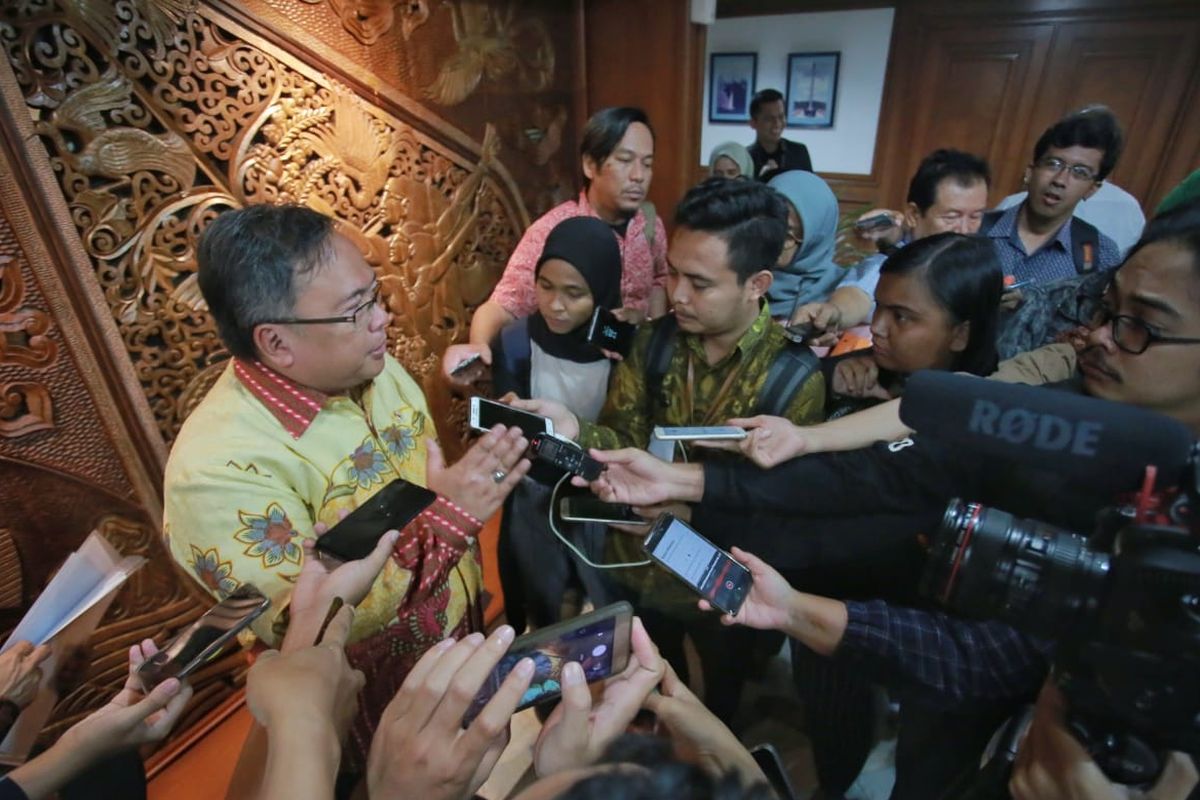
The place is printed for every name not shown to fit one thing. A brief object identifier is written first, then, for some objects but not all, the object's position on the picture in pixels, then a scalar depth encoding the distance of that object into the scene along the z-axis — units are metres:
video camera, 0.48
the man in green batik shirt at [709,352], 1.22
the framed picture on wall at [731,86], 4.05
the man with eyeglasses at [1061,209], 1.75
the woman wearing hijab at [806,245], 1.93
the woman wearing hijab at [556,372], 1.44
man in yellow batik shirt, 0.86
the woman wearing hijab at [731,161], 2.71
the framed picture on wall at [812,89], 3.85
